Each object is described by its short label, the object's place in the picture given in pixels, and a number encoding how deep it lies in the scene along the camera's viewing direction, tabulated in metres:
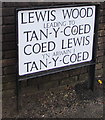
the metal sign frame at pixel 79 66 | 2.97
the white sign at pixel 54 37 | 2.86
